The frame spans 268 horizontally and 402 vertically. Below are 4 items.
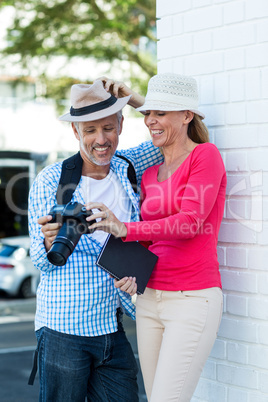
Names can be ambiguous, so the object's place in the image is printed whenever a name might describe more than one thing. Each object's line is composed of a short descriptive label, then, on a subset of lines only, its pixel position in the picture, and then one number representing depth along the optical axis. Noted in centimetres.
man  501
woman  449
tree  2061
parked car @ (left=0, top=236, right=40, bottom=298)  2152
